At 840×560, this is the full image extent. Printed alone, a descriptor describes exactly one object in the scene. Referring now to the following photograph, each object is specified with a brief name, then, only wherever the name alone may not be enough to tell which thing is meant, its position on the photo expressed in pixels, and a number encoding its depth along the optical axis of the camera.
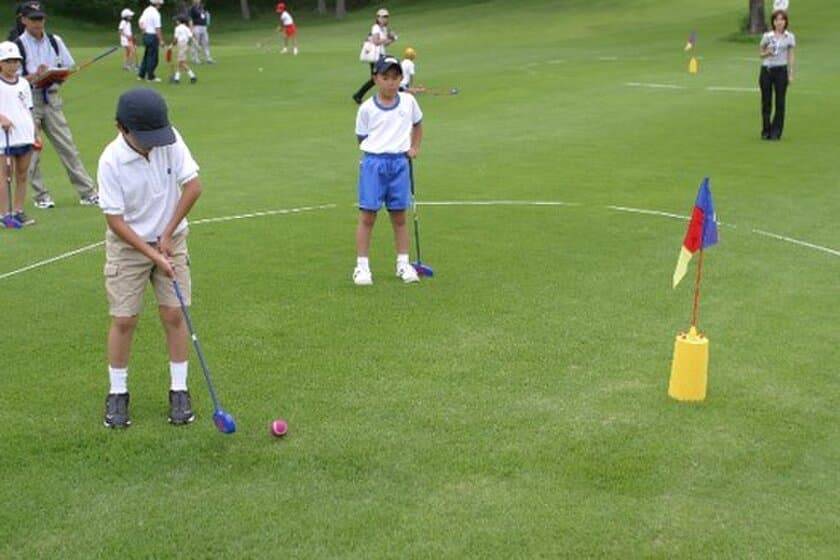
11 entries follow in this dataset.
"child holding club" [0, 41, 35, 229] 10.98
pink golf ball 5.88
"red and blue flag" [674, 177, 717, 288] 6.24
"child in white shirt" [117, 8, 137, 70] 30.61
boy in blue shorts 8.94
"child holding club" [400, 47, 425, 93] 23.17
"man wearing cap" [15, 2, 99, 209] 11.83
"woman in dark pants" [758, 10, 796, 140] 16.59
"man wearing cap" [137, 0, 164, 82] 28.06
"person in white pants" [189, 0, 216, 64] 32.50
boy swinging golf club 5.77
